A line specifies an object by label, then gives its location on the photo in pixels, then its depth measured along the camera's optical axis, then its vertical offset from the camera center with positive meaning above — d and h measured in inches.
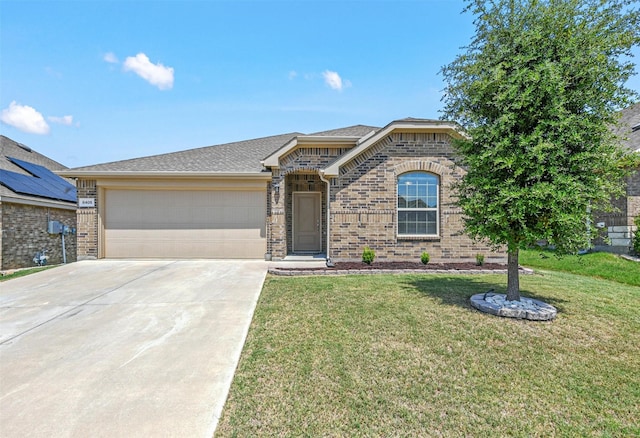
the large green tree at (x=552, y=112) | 171.9 +61.8
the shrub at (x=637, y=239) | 389.4 -28.7
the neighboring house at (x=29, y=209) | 436.8 +13.5
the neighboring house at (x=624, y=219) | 411.2 -2.7
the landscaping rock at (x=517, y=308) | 183.8 -57.6
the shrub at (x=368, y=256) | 347.9 -44.5
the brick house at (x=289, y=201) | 367.2 +22.2
